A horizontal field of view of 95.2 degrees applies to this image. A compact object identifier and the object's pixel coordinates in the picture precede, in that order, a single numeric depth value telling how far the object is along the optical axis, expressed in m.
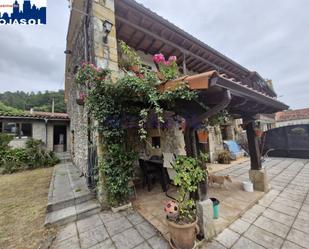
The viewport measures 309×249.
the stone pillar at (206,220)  2.29
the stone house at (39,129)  10.52
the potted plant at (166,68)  2.47
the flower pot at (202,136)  2.64
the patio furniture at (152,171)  4.31
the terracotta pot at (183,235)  2.01
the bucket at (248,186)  3.89
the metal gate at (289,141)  8.06
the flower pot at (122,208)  3.27
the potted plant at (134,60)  3.17
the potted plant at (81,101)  4.23
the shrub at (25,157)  8.06
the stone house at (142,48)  3.66
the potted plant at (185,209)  2.02
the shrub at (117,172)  3.27
